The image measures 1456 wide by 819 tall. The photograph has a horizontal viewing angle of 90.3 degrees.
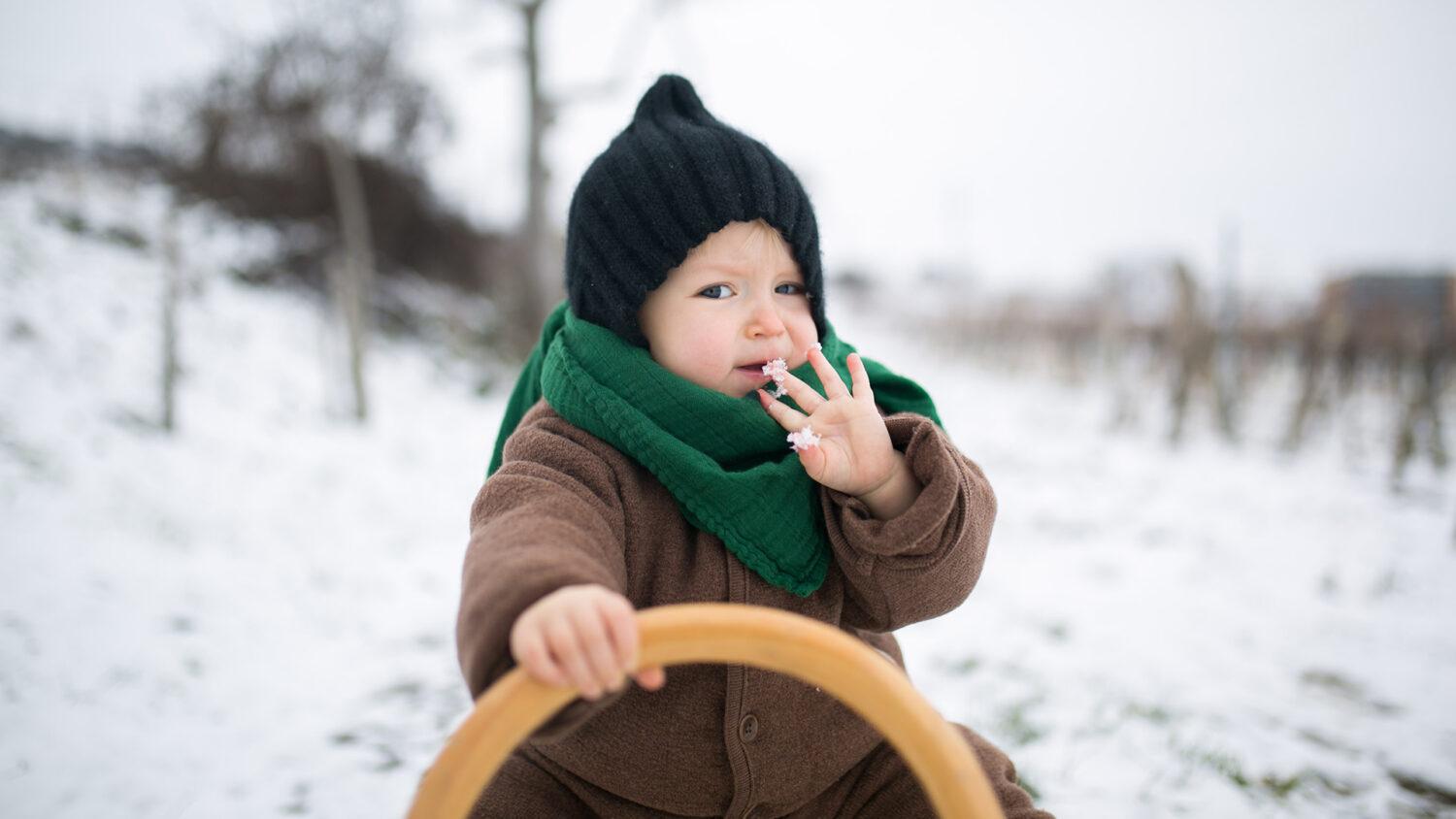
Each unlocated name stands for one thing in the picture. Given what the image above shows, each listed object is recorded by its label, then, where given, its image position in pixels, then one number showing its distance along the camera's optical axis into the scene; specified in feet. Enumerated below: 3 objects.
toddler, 3.80
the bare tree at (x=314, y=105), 28.84
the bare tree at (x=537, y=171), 30.04
